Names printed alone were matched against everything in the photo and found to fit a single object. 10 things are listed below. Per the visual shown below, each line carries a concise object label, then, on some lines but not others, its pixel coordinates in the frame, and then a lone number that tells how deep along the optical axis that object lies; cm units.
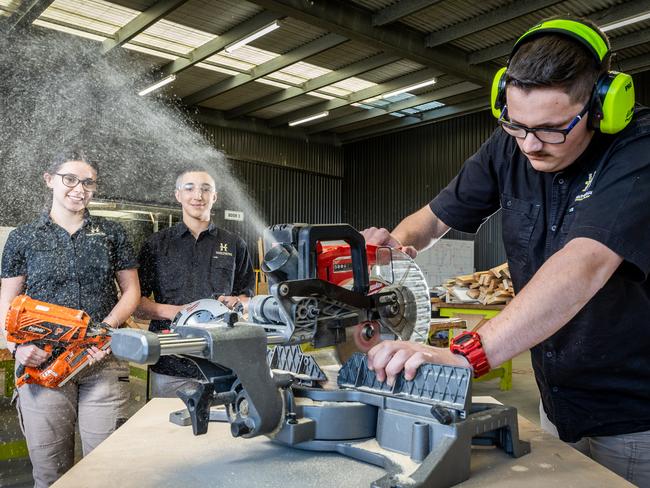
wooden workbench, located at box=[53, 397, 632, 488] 113
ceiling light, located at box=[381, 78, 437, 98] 1086
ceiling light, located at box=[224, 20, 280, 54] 828
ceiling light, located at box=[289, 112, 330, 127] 1282
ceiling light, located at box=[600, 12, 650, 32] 760
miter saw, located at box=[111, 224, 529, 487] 112
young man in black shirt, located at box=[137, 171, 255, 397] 288
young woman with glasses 250
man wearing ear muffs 125
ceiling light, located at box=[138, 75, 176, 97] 1002
